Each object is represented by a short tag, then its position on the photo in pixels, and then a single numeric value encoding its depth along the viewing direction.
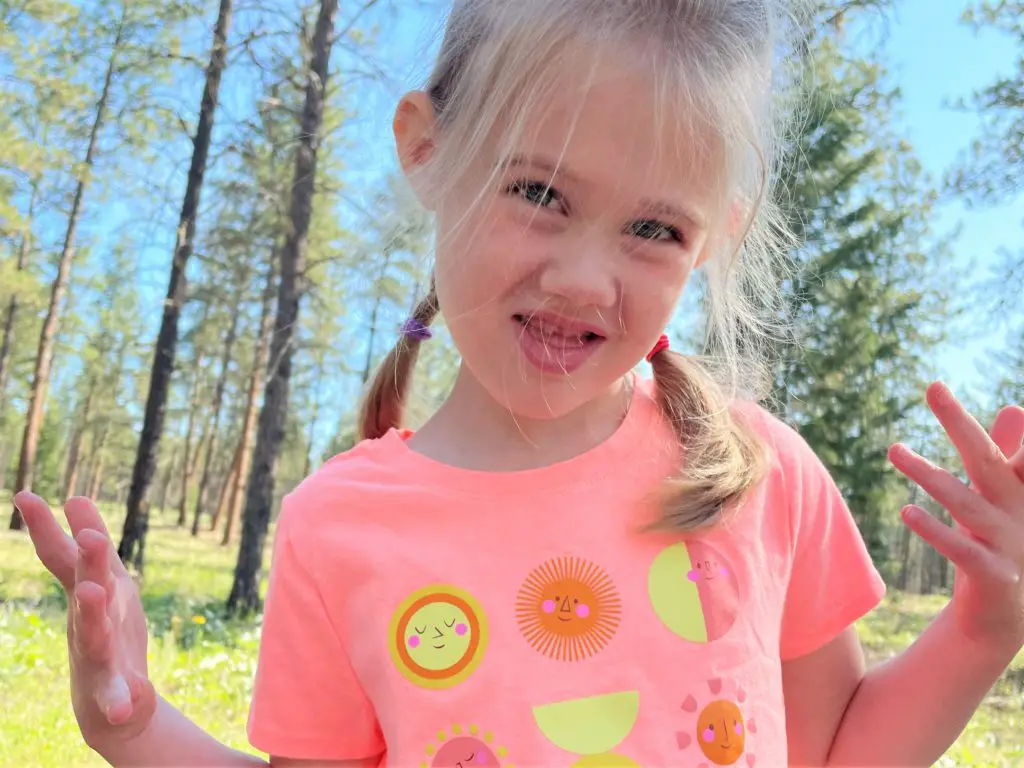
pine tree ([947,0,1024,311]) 6.93
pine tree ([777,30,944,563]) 11.29
